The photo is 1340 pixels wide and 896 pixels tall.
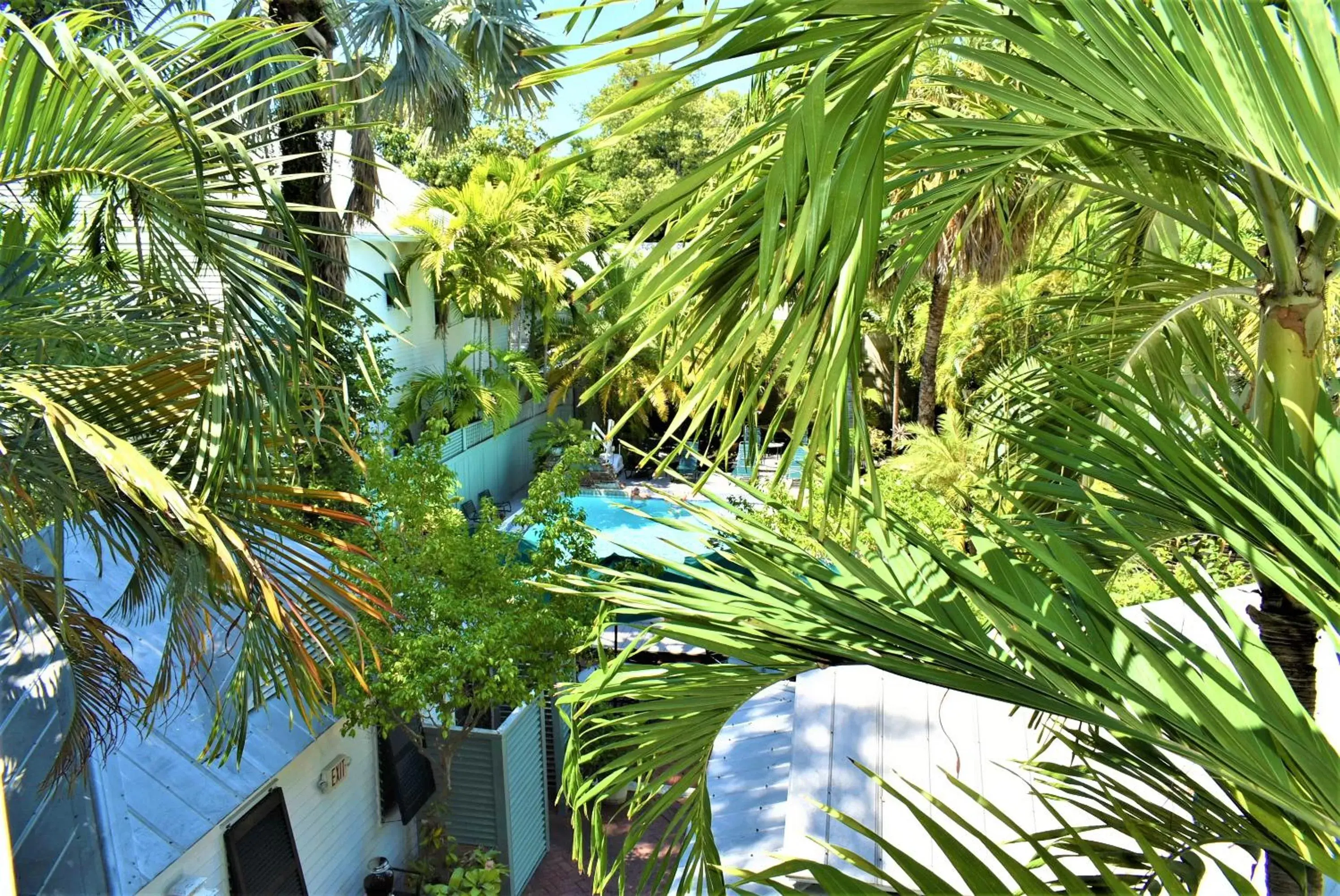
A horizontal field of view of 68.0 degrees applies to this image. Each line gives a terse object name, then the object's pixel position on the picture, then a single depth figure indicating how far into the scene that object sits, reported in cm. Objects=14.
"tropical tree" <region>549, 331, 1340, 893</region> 134
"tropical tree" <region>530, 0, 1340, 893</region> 115
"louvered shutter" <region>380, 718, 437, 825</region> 865
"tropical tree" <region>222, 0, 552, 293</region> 991
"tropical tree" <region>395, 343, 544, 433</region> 1709
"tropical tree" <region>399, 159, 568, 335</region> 1723
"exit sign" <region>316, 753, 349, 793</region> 759
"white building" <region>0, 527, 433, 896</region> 457
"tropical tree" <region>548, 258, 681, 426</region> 1961
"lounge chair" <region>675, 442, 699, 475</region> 2084
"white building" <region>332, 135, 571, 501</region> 1612
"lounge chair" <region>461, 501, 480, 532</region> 1683
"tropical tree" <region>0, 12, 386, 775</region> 282
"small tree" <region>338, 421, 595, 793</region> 750
